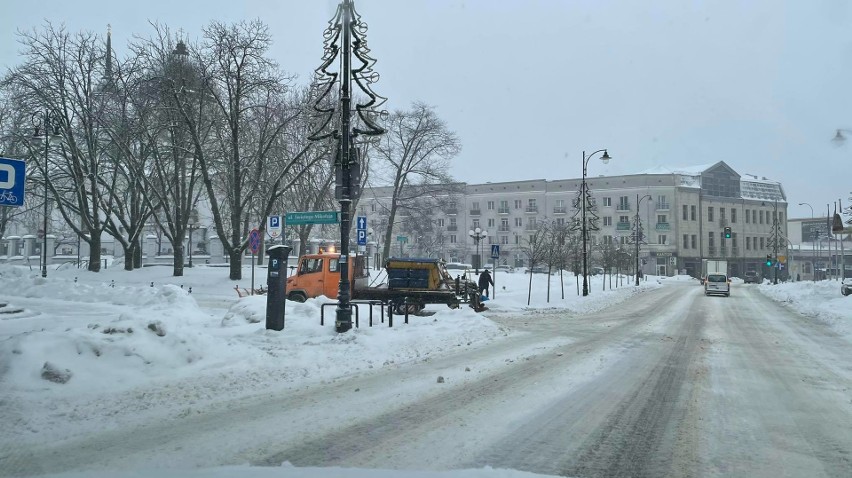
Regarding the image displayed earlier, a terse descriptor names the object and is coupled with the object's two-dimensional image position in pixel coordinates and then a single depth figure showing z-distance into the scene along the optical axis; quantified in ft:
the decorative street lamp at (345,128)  40.52
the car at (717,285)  127.24
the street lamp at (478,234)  113.89
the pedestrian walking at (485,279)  82.33
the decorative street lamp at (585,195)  103.47
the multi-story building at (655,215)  272.92
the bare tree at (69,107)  94.27
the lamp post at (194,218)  181.63
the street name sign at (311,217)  51.13
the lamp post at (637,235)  193.98
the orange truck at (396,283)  63.26
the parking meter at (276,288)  39.75
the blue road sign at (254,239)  67.58
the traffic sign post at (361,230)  68.90
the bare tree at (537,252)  104.41
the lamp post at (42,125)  89.58
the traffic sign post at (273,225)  66.28
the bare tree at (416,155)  146.51
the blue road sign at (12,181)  26.58
